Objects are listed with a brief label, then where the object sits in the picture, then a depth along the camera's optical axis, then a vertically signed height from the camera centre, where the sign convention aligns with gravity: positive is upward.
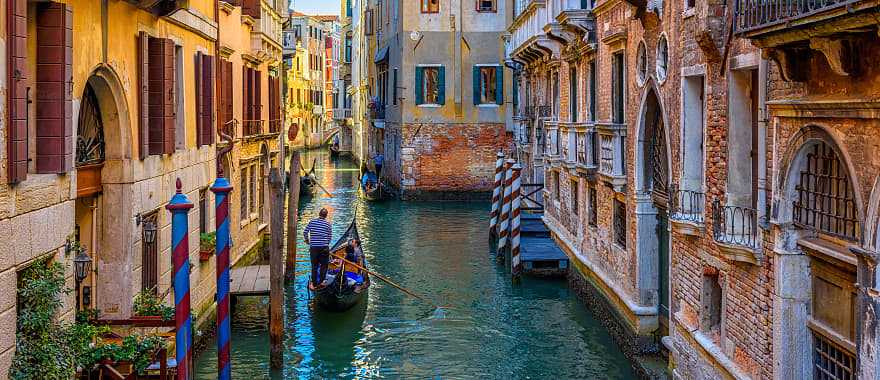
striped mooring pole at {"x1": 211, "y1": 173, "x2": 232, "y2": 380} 9.06 -0.97
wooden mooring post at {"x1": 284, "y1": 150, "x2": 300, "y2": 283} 15.88 -0.79
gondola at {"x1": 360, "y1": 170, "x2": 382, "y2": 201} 29.58 -0.67
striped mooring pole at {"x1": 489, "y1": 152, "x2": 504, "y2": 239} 21.11 -0.70
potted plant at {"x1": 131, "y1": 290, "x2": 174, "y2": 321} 8.66 -1.13
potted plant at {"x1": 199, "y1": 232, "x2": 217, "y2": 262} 12.30 -0.92
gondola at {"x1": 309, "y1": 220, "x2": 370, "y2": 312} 13.81 -1.56
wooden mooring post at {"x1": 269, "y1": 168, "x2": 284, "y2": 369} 11.23 -1.14
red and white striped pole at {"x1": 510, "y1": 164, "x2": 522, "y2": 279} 16.42 -0.92
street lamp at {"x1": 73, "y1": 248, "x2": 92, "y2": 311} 7.59 -0.69
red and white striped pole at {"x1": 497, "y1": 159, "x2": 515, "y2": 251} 18.50 -0.98
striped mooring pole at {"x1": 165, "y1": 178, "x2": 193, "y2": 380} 7.67 -0.77
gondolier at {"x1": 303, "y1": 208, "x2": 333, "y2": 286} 14.00 -1.06
